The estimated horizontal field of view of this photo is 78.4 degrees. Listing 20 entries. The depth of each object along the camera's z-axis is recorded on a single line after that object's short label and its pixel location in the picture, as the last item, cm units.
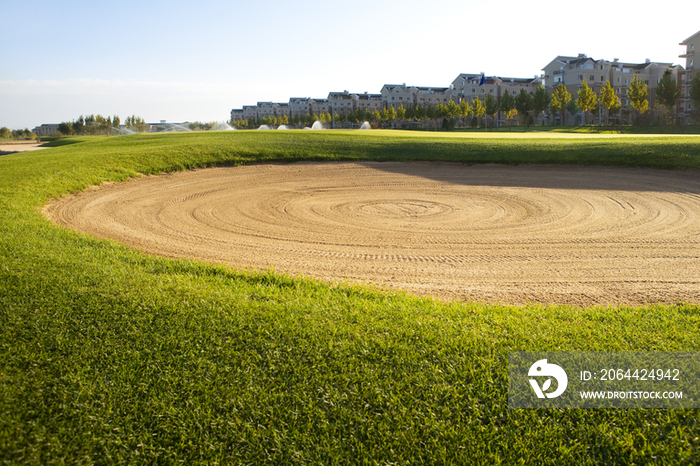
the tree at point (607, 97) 6550
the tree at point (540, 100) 7525
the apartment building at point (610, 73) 9112
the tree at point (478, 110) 8175
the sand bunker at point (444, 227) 641
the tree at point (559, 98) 7319
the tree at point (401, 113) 9206
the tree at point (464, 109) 8231
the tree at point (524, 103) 7750
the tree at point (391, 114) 9088
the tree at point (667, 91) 5944
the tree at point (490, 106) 8044
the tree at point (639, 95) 6359
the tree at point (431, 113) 8916
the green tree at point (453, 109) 8350
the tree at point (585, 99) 6721
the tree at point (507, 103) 7975
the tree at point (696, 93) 5556
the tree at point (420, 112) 9138
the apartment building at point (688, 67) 7469
